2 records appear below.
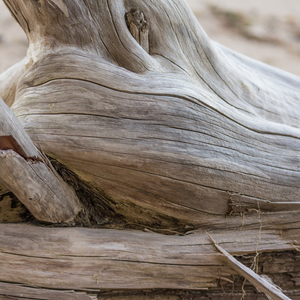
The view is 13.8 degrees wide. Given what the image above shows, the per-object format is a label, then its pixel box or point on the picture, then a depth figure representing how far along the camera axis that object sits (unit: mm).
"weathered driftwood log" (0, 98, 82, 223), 1907
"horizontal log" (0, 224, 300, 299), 1959
